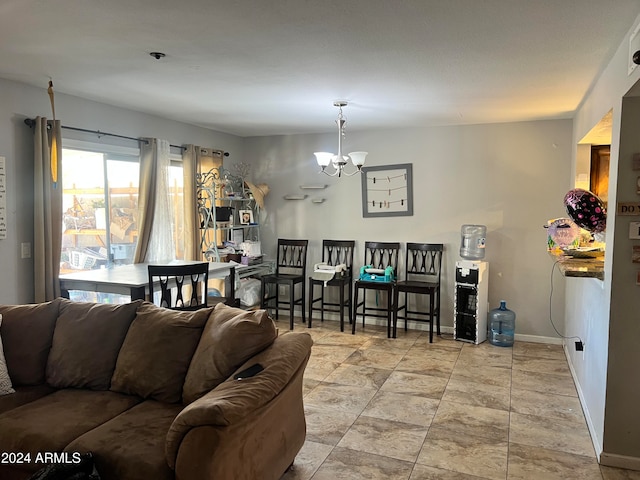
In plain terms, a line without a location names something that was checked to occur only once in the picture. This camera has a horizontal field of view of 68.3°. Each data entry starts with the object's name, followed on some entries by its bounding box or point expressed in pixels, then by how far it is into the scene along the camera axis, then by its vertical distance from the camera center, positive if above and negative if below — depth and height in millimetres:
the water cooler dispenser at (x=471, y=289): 4824 -679
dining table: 3521 -484
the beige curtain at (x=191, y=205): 4941 +140
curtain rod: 3473 +718
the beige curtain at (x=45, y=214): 3482 +15
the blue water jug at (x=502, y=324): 4898 -1055
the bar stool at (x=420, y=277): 5082 -626
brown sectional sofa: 1834 -820
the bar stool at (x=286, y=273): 5586 -661
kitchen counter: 2758 -250
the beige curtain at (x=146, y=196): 4387 +205
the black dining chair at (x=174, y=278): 3518 -482
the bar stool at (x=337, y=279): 5430 -677
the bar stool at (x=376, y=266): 5250 -523
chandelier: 4091 +574
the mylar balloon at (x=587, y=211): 2840 +89
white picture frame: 5805 +31
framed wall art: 5402 +363
